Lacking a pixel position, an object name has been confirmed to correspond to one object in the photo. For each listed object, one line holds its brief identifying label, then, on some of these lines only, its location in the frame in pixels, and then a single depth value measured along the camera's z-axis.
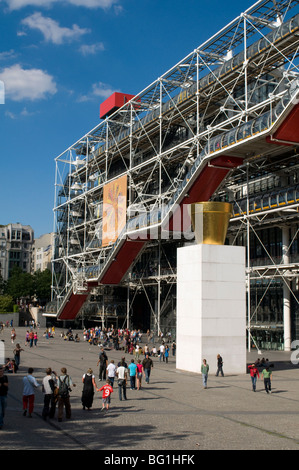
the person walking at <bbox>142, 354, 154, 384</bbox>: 17.08
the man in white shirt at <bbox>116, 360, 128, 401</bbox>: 13.70
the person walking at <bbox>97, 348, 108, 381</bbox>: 17.08
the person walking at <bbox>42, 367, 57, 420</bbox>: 11.05
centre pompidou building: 28.06
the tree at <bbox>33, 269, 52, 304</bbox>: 68.88
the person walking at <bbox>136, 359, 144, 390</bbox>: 15.72
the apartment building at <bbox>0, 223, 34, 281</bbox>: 98.19
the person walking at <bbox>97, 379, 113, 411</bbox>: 12.03
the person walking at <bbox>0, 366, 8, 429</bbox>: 9.79
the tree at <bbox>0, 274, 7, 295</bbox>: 75.57
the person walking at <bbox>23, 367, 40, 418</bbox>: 10.87
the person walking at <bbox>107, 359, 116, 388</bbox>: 14.07
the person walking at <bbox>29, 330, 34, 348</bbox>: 29.67
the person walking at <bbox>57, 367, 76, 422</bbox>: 10.91
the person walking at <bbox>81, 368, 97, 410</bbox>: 11.83
